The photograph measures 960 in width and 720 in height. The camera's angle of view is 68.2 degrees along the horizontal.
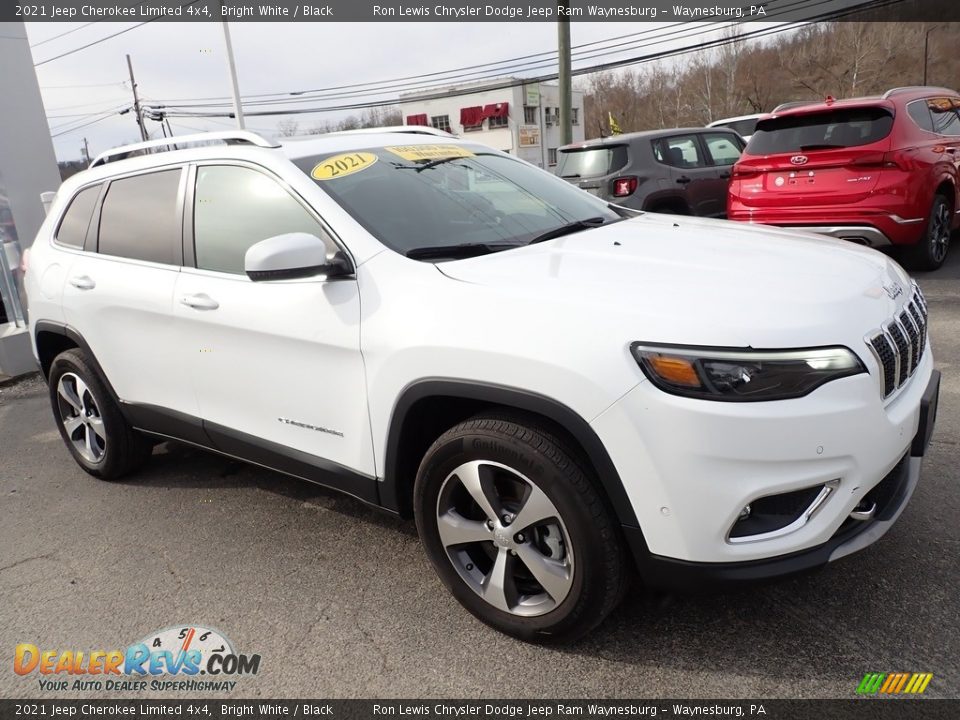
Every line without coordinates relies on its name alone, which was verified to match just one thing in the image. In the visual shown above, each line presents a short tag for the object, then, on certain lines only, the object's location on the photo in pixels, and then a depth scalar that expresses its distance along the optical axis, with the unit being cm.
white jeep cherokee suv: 192
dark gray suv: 855
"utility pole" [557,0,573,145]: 1436
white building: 5412
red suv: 645
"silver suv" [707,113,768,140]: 1761
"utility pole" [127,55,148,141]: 4540
